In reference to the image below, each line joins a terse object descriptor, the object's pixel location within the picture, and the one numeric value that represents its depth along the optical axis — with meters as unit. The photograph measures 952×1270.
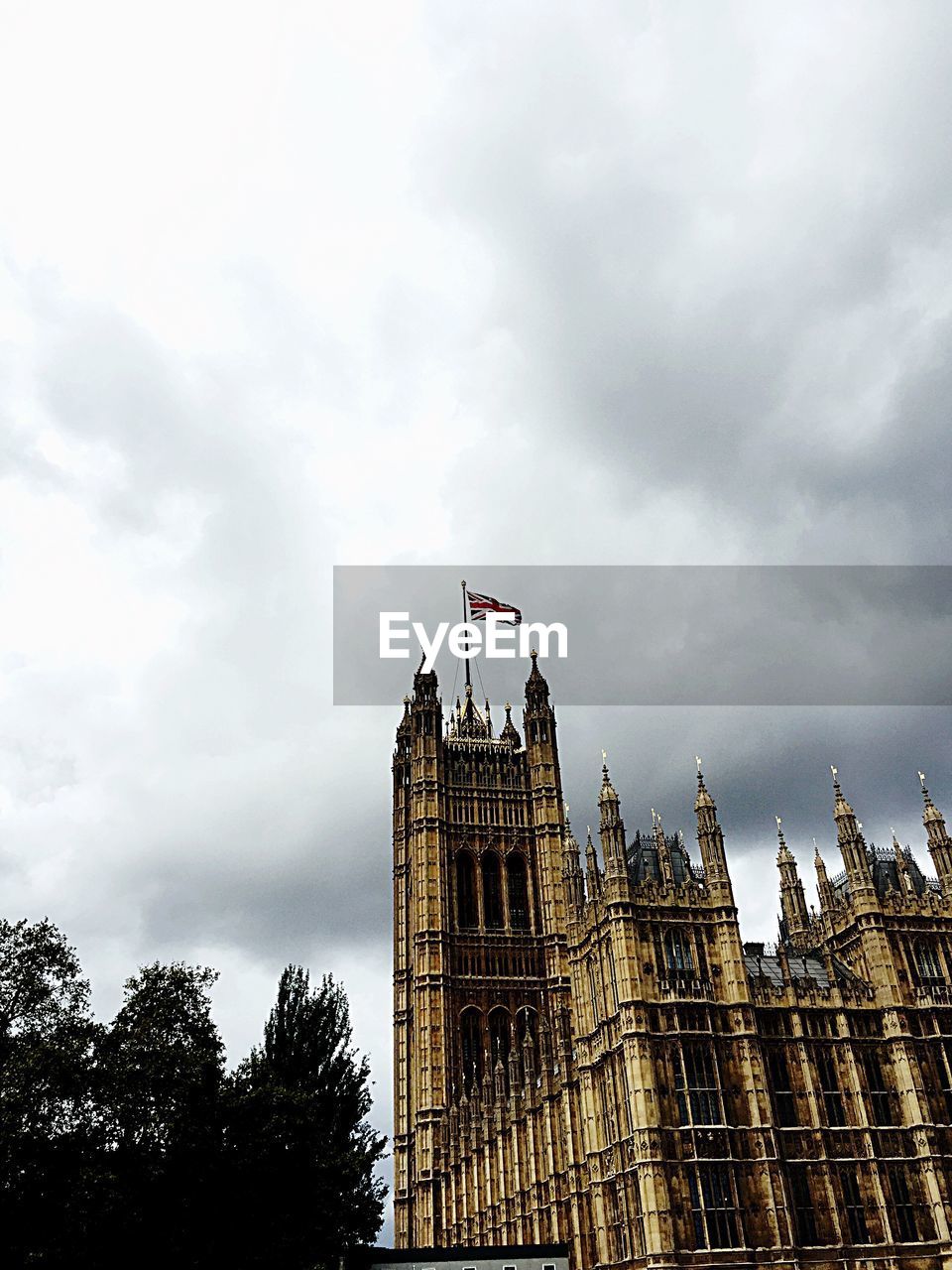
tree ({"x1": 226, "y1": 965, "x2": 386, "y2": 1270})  39.03
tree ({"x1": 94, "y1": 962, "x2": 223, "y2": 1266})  34.78
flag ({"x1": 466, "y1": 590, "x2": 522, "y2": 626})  94.62
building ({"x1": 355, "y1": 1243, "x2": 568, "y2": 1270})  55.22
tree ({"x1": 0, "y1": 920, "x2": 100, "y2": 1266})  32.25
